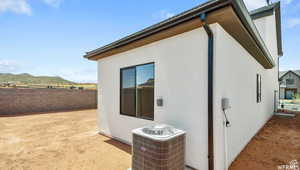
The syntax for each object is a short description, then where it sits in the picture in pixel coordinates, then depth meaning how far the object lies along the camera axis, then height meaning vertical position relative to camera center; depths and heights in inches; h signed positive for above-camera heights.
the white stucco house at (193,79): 90.4 +4.7
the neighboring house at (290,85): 1021.2 -10.4
